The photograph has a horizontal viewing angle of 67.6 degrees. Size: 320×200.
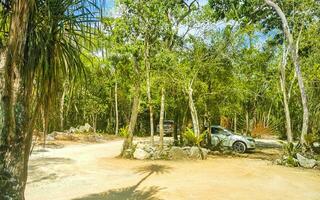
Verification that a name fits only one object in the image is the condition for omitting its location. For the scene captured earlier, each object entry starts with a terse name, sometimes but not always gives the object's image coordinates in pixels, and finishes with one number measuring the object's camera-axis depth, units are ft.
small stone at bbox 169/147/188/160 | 34.34
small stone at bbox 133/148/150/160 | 33.79
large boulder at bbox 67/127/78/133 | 68.26
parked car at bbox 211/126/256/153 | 43.88
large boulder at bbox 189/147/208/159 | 35.10
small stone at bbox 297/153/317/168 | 30.50
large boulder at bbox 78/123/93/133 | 73.08
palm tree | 7.99
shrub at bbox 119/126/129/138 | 35.10
